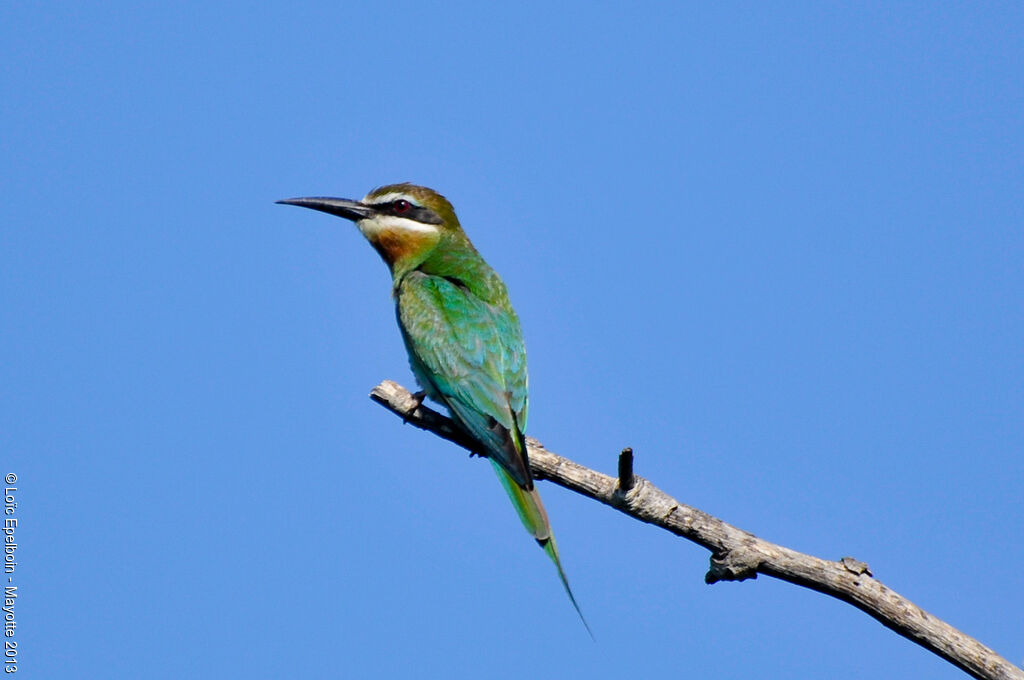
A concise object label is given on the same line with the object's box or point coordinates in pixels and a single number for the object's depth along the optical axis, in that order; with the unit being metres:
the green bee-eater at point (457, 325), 9.07
